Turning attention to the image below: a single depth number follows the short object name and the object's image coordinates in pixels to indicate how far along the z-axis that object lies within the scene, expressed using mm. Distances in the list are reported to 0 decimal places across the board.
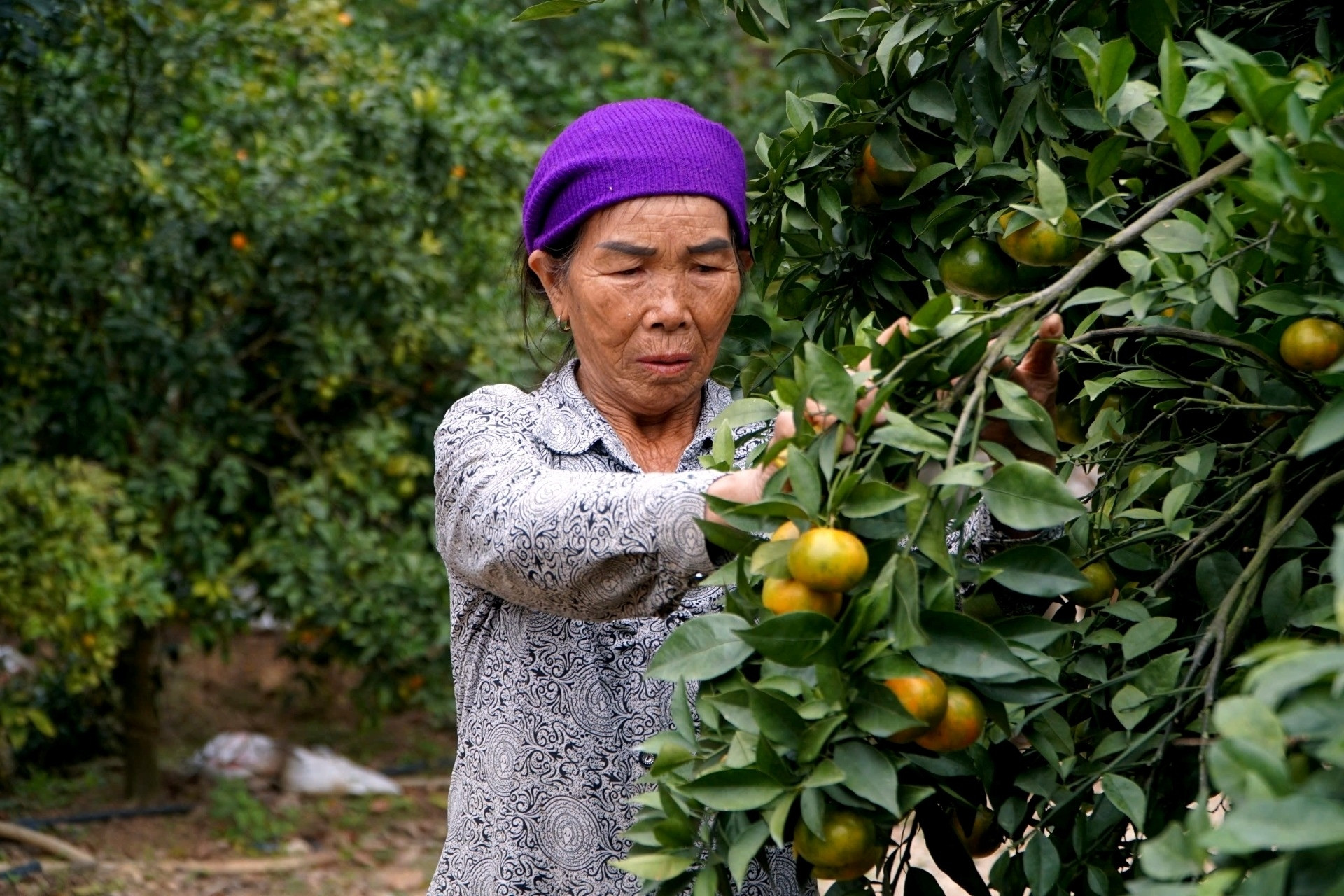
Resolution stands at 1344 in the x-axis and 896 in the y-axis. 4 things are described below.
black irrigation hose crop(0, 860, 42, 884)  3756
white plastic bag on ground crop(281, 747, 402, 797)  4828
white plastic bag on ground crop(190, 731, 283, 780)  4875
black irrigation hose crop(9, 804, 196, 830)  4285
